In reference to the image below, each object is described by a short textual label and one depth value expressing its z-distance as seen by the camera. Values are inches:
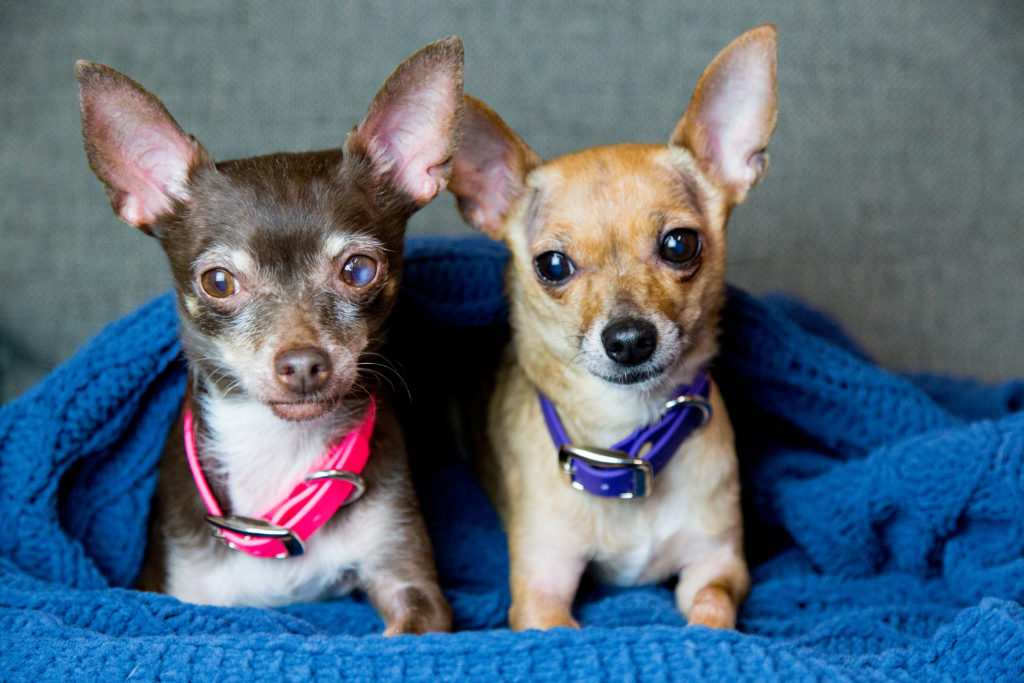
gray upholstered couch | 27.9
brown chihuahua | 20.9
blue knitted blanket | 20.0
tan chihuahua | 22.5
